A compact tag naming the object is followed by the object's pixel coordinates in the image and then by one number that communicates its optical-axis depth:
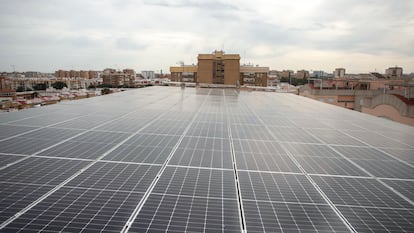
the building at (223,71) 61.41
